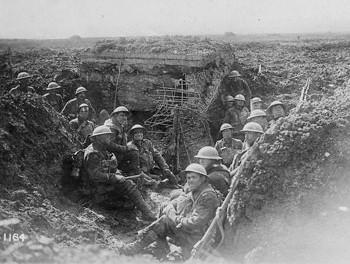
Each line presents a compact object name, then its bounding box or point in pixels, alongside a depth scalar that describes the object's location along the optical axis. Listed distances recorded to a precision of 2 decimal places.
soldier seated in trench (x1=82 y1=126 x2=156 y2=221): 6.93
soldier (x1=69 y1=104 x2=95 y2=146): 9.22
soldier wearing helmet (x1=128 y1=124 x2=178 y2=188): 8.61
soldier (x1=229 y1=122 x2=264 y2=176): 7.00
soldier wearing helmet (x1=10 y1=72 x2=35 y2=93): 10.86
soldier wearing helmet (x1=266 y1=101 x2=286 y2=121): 8.80
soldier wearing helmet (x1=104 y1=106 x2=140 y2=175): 8.17
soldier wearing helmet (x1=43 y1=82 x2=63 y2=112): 11.50
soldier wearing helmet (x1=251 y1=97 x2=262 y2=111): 10.34
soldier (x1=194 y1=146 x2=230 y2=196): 6.26
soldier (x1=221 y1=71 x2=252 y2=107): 13.38
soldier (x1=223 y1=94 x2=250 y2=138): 11.06
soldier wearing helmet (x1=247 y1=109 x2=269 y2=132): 8.20
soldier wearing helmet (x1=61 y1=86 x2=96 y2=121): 10.86
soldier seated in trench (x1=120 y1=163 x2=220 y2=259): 5.33
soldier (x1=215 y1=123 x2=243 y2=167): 8.66
